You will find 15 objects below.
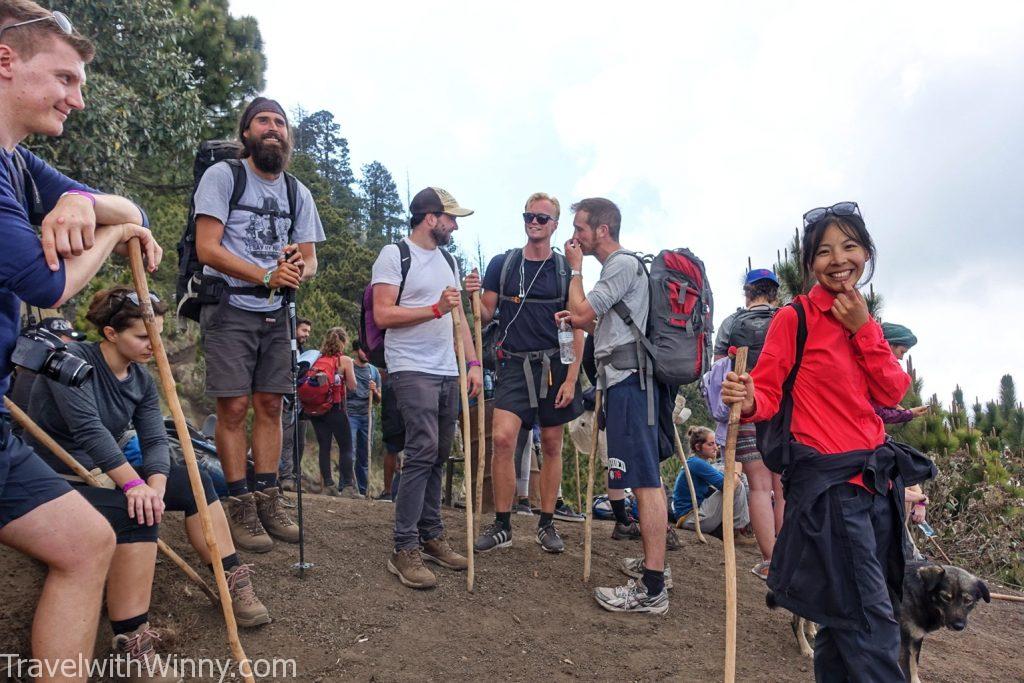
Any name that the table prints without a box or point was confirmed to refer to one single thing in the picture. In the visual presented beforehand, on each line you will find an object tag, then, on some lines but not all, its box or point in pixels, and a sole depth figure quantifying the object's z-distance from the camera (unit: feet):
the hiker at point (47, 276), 6.84
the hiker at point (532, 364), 17.13
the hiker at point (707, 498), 22.41
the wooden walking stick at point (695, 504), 21.63
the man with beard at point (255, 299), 13.83
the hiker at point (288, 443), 26.86
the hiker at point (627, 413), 14.75
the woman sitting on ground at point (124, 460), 10.66
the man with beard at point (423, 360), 14.85
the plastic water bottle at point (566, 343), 16.79
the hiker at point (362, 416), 33.14
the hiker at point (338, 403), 30.17
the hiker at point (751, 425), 16.34
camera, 8.22
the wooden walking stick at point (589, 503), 16.44
